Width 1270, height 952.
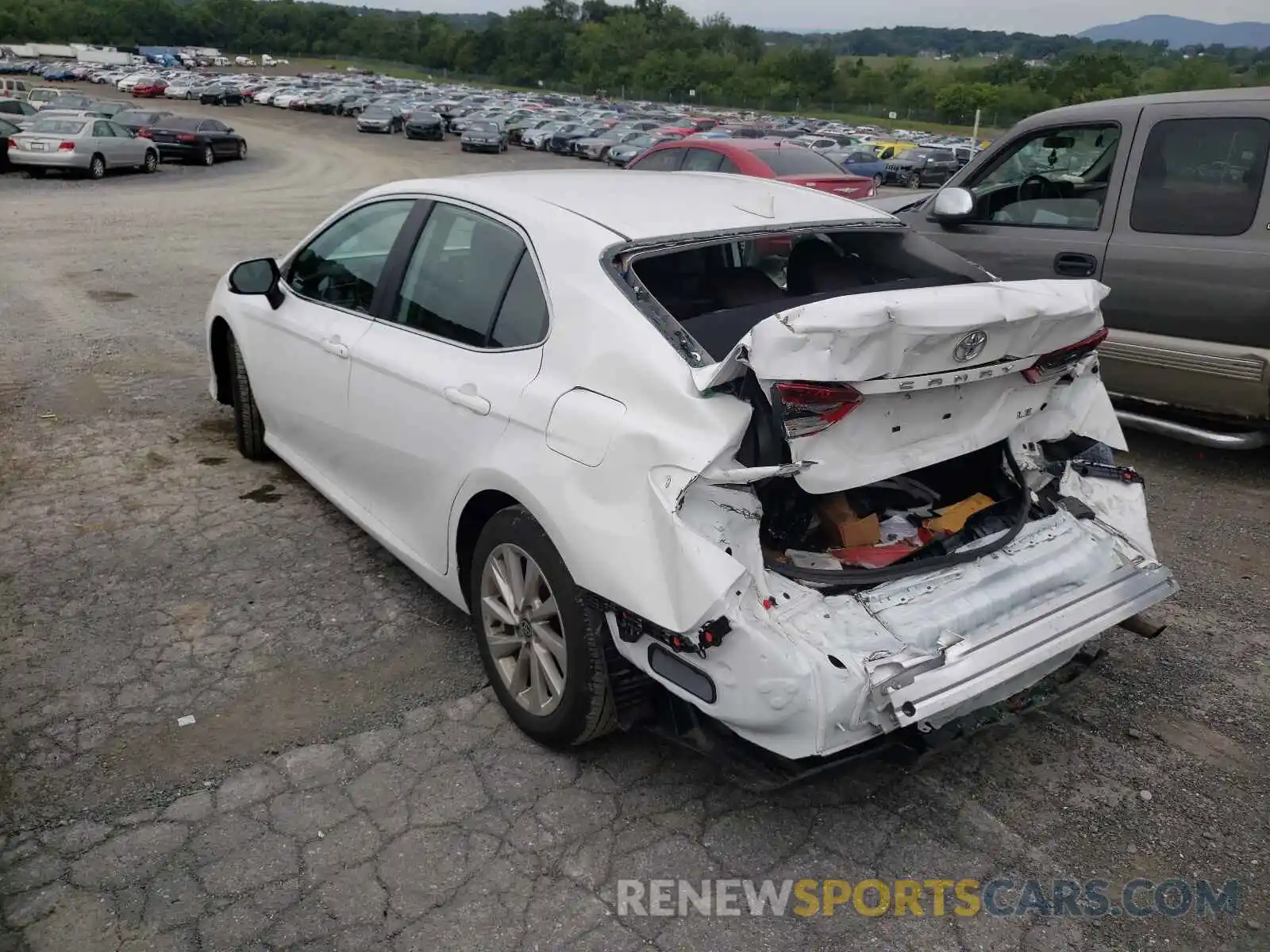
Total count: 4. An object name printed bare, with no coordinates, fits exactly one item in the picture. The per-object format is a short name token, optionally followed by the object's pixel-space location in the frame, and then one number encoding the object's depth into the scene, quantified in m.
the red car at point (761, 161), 13.16
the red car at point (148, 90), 61.12
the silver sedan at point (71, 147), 21.62
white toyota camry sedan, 2.47
